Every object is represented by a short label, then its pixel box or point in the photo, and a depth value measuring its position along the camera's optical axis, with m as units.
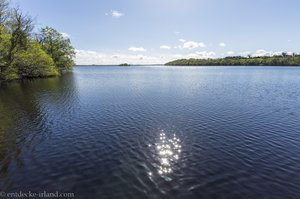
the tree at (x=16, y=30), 40.88
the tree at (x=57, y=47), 79.93
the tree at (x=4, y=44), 38.66
